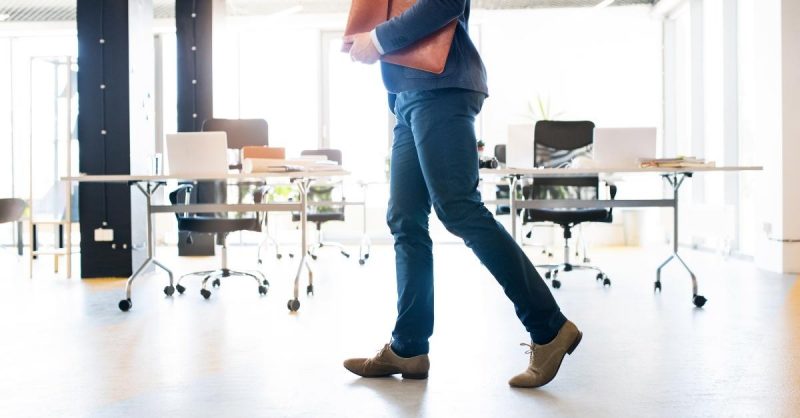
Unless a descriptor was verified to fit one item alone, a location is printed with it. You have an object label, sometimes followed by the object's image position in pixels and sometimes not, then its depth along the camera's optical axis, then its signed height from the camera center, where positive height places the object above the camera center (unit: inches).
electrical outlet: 207.3 -8.1
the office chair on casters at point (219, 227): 162.1 -4.8
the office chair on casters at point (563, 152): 191.1 +14.3
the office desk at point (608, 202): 142.6 +0.8
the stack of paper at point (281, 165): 135.0 +7.6
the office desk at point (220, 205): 136.7 +0.1
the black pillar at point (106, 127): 206.5 +22.9
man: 75.4 +3.6
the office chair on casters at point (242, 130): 205.0 +21.5
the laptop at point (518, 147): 197.5 +15.4
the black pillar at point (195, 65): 259.6 +50.8
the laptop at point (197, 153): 147.0 +10.8
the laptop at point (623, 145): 150.2 +11.9
